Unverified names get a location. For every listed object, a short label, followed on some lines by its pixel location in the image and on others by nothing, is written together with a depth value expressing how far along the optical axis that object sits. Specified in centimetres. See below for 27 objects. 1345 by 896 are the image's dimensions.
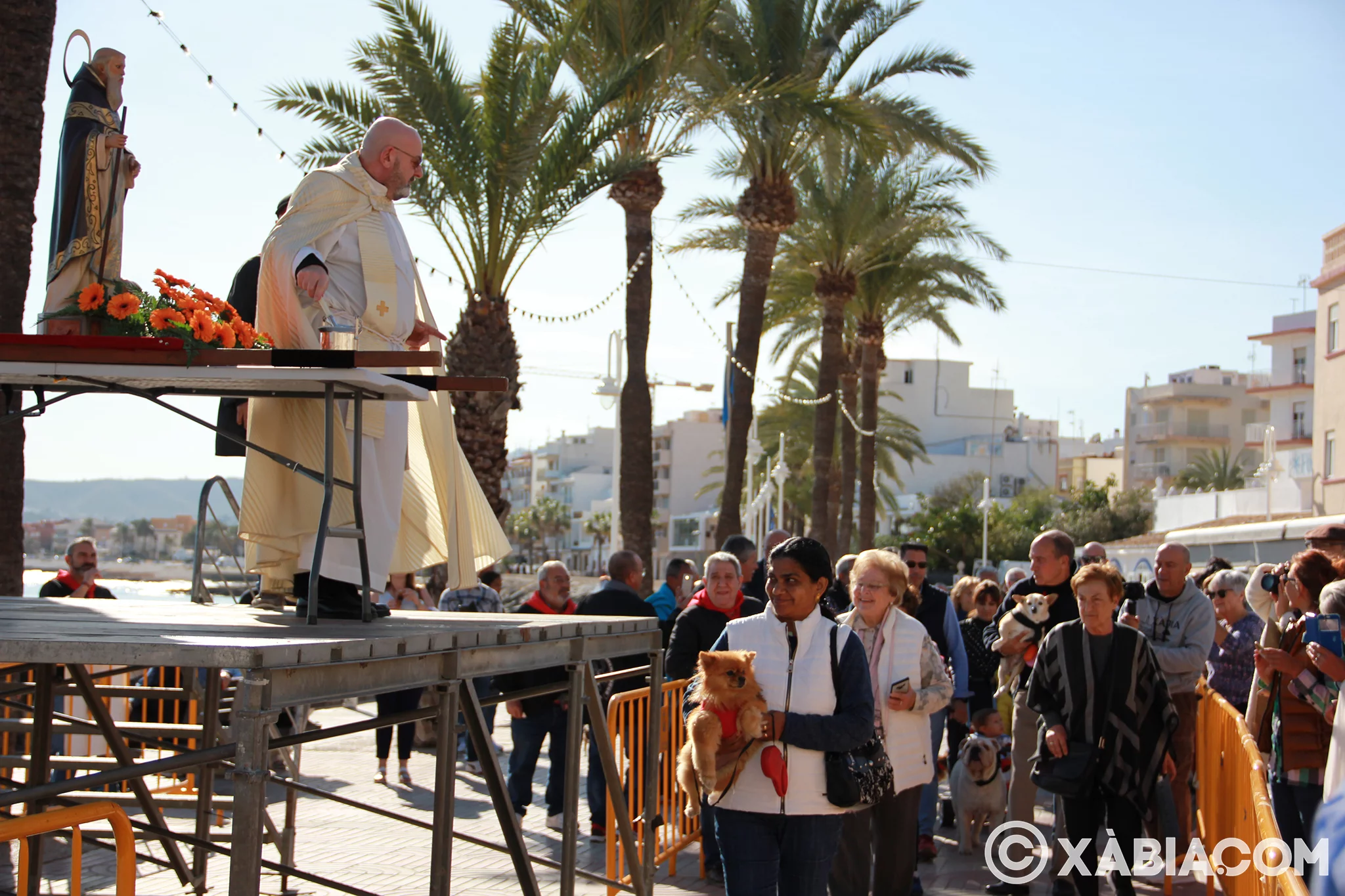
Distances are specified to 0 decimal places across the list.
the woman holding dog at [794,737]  511
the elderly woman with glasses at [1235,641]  936
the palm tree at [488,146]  1684
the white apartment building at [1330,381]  4303
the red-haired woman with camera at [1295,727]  669
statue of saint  507
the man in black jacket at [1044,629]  823
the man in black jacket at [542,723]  1001
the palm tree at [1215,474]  8419
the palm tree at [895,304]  3225
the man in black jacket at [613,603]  983
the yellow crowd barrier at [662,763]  844
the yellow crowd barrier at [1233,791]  457
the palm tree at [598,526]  11838
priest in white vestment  512
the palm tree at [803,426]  4847
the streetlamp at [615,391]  2538
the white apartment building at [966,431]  10038
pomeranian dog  498
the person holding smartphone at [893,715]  669
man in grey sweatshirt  834
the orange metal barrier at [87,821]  304
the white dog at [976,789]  948
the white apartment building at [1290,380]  6675
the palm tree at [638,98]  1836
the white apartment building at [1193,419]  9188
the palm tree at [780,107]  2038
